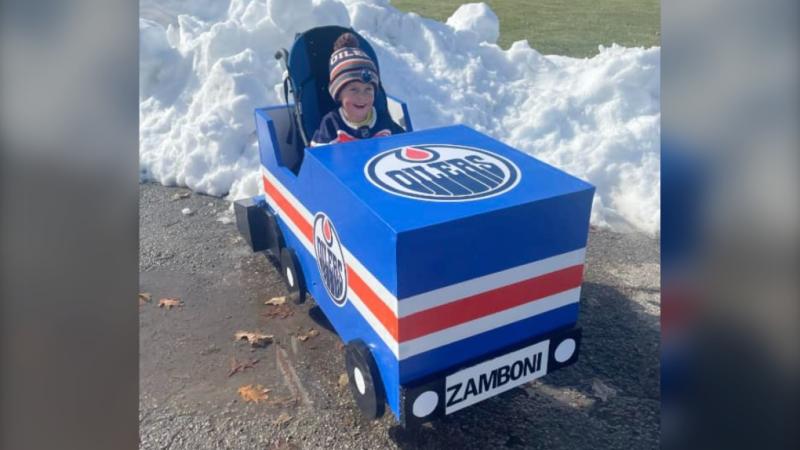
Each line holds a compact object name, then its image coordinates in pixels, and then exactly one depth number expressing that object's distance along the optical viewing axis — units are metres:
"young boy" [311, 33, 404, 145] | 3.98
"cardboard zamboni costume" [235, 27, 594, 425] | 2.61
